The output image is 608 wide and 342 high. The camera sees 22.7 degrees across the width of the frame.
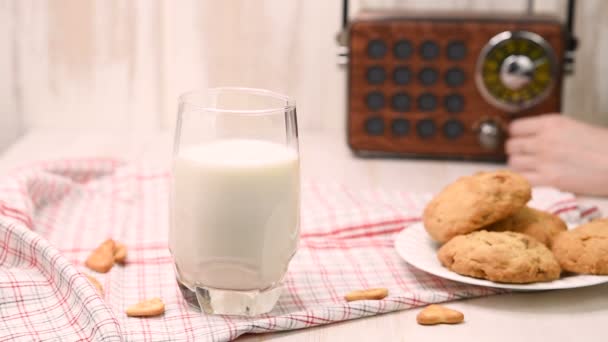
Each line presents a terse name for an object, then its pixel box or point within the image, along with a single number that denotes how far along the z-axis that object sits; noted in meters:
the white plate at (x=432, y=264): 0.84
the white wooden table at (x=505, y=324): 0.82
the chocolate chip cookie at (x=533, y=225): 0.90
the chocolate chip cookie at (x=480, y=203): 0.88
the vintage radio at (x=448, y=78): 1.18
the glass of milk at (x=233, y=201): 0.80
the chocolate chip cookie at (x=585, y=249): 0.86
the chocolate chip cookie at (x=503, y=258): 0.84
